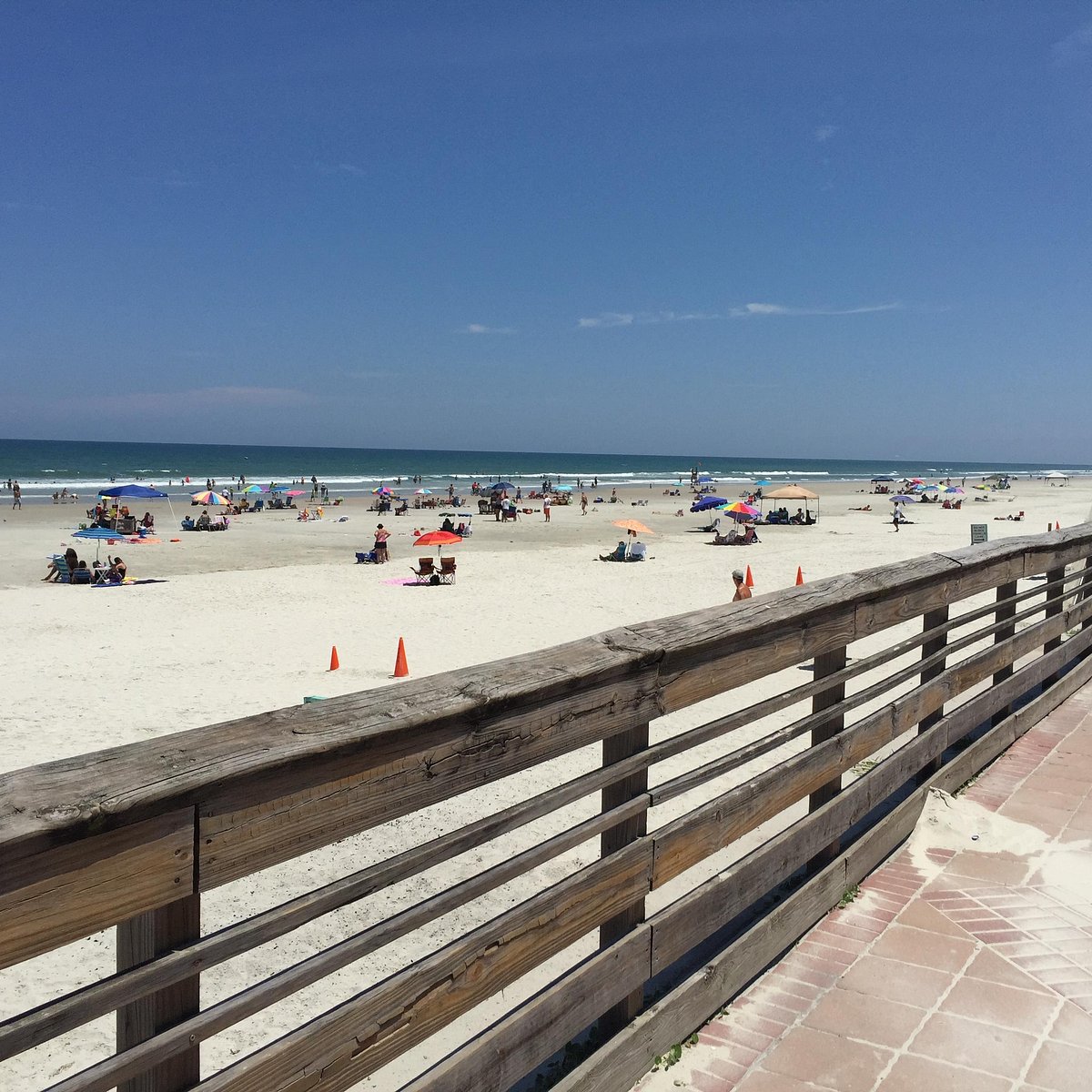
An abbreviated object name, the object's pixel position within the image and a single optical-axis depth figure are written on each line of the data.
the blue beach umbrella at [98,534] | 23.00
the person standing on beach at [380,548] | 27.00
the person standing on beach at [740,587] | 13.09
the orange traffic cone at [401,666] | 11.33
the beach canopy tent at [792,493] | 37.62
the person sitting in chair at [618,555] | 27.14
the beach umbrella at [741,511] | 32.62
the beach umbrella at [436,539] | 21.95
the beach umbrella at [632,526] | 28.19
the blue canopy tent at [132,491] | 34.89
